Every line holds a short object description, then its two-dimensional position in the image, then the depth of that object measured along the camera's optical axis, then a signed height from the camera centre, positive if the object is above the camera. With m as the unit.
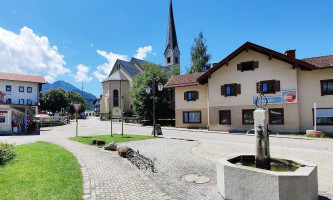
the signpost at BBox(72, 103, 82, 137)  17.68 +0.37
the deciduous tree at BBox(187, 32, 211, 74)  43.34 +11.17
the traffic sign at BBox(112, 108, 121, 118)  17.36 -0.37
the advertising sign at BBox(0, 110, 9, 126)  21.31 -0.77
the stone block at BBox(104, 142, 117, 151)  11.35 -2.17
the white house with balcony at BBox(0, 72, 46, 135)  44.47 +5.14
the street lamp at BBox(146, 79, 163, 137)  18.00 +1.87
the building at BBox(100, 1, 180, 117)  56.34 +6.87
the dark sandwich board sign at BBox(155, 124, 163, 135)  18.06 -1.93
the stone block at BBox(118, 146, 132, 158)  9.61 -2.04
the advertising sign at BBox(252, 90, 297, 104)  19.69 +0.96
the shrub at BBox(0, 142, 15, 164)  8.02 -1.81
